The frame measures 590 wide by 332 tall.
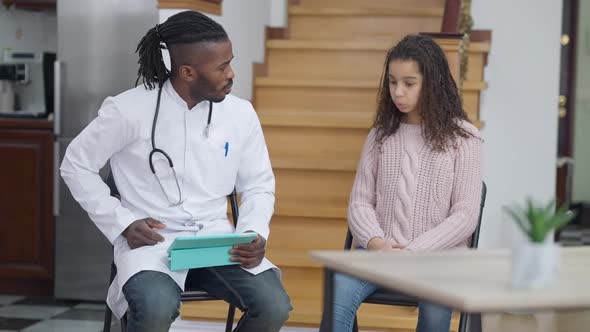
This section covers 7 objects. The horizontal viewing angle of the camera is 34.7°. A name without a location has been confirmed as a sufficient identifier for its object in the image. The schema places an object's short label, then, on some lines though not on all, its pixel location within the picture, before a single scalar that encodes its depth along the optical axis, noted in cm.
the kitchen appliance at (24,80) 500
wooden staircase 364
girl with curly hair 277
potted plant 154
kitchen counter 454
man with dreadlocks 254
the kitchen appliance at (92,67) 428
